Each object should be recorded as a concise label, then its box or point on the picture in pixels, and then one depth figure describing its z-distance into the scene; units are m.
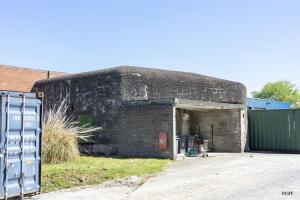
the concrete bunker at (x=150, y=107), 17.09
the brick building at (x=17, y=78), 24.89
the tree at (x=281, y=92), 66.94
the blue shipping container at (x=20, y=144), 8.47
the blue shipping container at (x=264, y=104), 28.31
